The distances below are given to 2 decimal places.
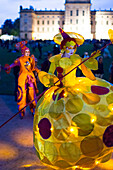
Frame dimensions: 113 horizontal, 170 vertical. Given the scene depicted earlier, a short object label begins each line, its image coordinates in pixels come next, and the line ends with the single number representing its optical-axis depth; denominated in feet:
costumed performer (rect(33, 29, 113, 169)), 11.60
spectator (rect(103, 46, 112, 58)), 64.75
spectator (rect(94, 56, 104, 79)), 31.30
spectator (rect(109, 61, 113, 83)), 28.54
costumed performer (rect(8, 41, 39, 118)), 21.81
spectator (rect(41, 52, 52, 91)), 27.59
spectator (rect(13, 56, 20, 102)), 30.22
